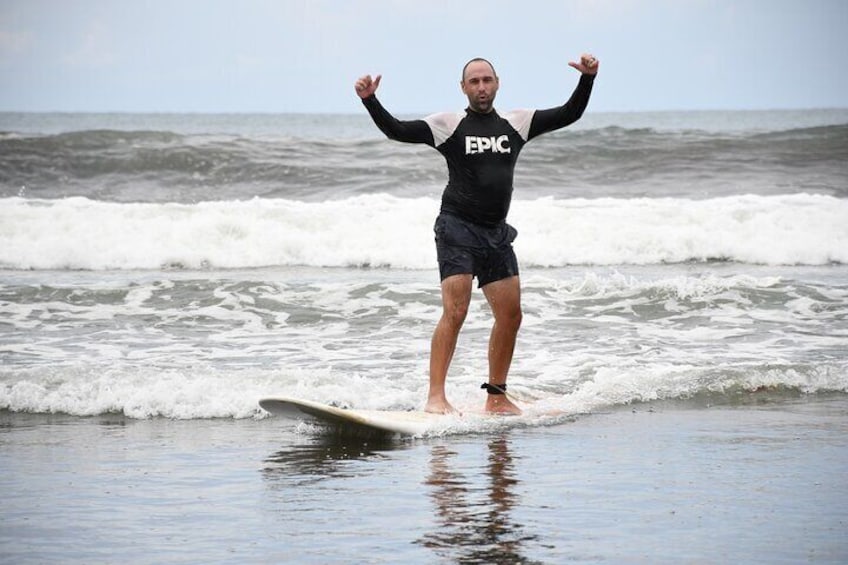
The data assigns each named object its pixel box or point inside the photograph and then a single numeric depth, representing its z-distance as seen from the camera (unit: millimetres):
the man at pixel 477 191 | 14203
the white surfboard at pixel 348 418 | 13125
